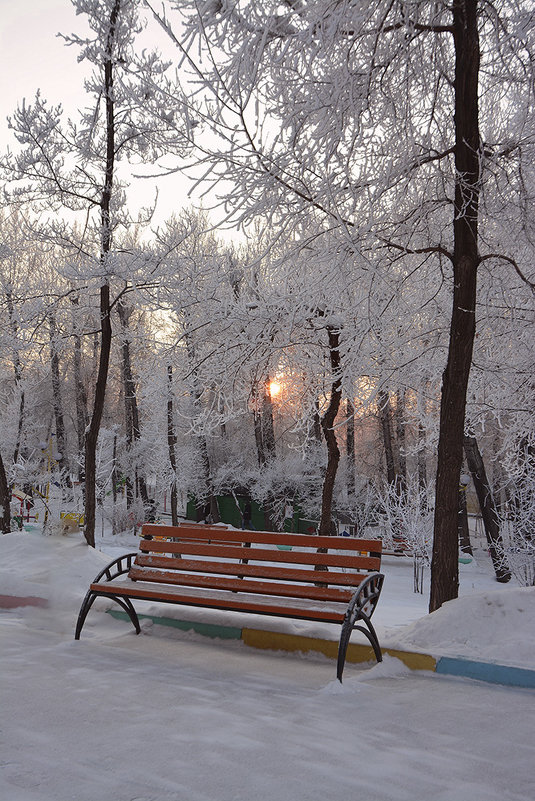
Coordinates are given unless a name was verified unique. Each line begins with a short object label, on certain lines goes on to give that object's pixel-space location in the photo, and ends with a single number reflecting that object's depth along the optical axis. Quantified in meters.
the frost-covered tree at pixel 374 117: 4.64
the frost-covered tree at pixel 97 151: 10.38
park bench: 4.21
